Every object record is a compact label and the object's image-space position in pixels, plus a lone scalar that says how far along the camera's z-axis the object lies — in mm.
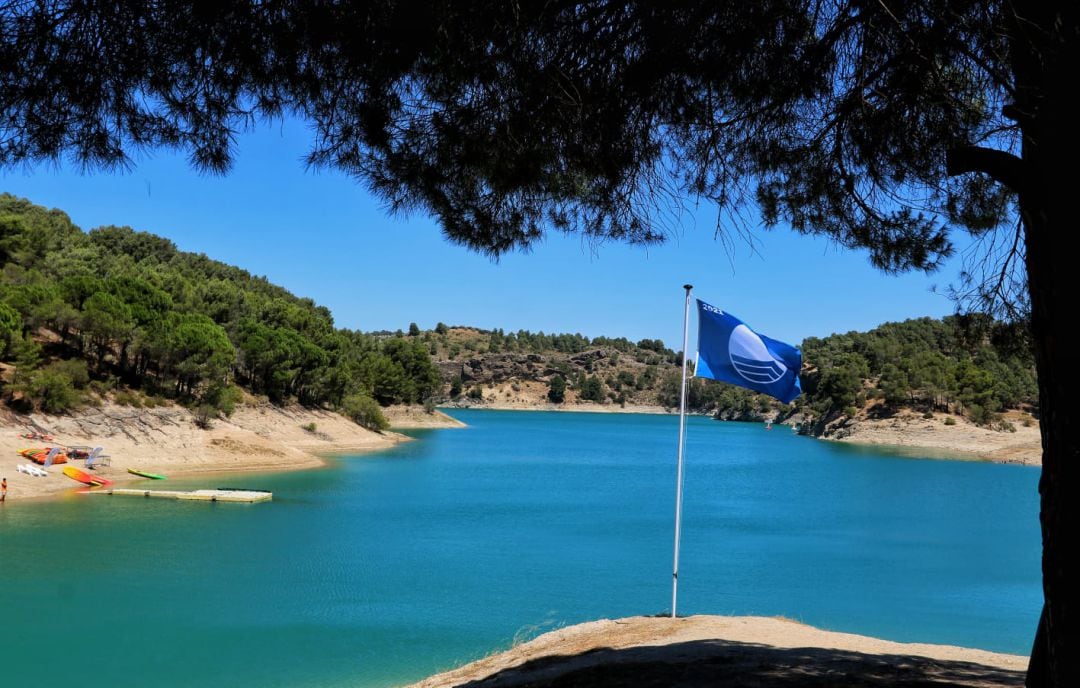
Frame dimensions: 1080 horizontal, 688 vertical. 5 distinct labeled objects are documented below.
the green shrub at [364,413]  58250
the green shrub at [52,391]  31938
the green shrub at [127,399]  35594
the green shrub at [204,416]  38656
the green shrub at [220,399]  40156
